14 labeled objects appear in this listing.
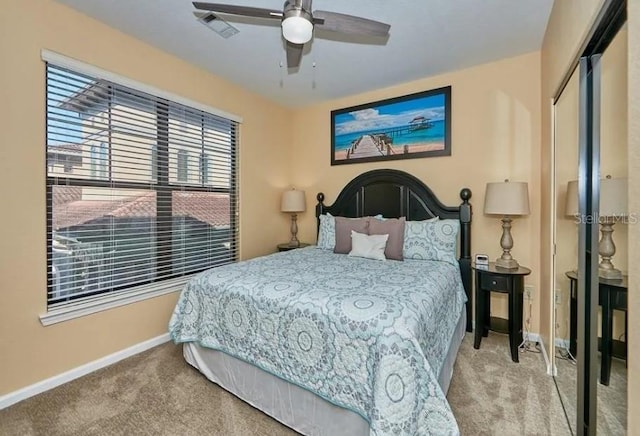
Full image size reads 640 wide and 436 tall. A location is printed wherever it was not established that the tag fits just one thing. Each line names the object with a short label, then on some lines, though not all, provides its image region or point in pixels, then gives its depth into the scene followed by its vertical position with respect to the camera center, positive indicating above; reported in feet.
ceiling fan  5.40 +3.91
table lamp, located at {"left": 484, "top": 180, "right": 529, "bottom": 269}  8.34 +0.38
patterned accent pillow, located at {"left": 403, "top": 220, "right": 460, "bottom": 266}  9.08 -0.74
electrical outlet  9.31 -2.35
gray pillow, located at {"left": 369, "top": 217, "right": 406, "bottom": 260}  9.19 -0.51
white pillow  9.20 -0.92
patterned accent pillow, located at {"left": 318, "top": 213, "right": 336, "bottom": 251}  11.15 -0.63
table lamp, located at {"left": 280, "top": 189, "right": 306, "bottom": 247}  12.96 +0.64
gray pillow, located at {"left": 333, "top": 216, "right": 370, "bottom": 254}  10.12 -0.46
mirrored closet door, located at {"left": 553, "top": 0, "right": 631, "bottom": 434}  3.67 -0.26
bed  4.26 -2.20
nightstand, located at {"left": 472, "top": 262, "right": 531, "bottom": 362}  7.91 -2.11
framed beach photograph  10.71 +3.46
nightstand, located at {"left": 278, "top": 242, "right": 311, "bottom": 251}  12.84 -1.32
